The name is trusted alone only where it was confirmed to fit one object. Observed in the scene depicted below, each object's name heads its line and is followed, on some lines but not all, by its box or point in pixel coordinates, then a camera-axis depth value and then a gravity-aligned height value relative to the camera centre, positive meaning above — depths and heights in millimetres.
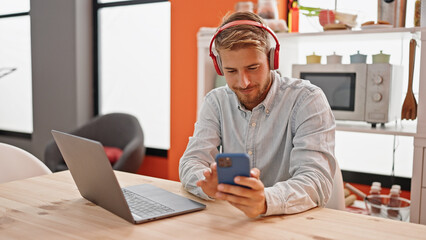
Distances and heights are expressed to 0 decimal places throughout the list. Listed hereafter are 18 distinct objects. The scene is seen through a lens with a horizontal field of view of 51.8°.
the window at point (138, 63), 4105 +111
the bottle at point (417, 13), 2355 +351
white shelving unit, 2260 +130
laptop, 1165 -344
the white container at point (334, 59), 2688 +112
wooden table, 1092 -396
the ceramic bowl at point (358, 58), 2613 +117
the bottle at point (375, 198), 2486 -692
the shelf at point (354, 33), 2301 +250
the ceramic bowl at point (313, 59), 2755 +113
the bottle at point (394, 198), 2490 -679
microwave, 2443 -58
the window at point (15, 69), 5035 +44
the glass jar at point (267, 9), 2820 +430
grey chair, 3549 -564
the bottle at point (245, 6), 2861 +455
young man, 1340 -188
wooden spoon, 2396 -120
